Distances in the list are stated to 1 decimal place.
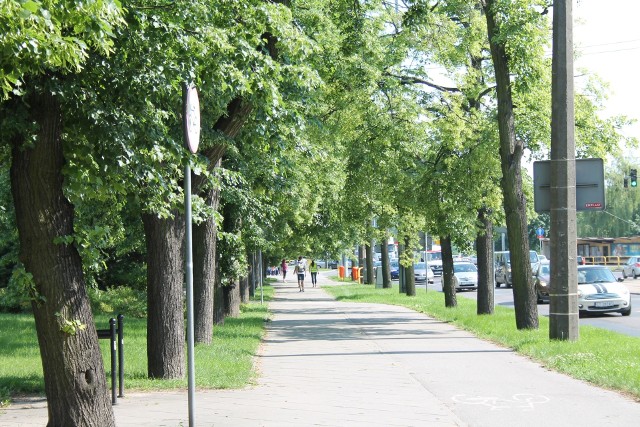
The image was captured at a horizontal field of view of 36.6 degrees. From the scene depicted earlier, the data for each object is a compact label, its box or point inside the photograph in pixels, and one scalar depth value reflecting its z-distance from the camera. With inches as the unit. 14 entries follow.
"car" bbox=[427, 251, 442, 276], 2864.2
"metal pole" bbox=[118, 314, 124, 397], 446.9
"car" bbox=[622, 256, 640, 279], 2327.8
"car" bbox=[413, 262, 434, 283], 2458.2
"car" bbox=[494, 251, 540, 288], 2010.3
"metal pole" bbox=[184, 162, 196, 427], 291.4
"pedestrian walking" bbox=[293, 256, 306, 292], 1999.3
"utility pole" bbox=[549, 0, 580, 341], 612.7
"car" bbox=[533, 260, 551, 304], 1263.5
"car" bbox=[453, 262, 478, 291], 1963.6
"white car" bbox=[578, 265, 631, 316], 1020.5
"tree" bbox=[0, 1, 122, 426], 320.8
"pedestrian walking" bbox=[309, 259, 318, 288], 2295.8
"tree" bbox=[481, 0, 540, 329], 745.0
